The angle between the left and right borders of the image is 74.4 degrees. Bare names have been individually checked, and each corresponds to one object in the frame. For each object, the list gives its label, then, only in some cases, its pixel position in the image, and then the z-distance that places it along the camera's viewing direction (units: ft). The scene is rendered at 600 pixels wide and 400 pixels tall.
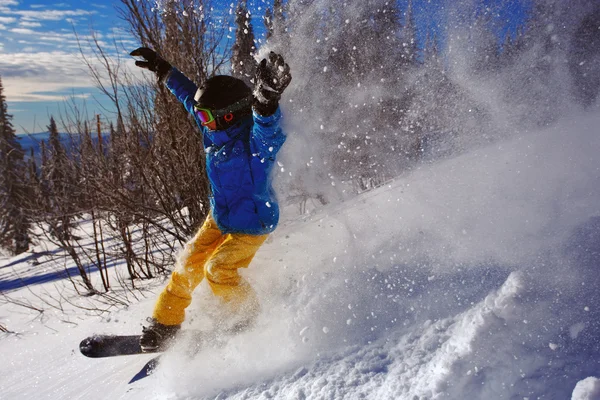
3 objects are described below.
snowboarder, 7.16
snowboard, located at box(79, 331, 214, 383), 8.46
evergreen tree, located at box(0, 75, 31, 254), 74.74
